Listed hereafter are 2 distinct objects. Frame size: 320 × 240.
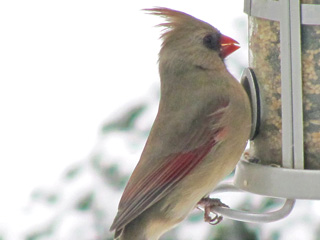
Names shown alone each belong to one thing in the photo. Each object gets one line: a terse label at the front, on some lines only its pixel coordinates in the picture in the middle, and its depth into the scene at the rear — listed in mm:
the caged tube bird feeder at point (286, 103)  6598
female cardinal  6977
